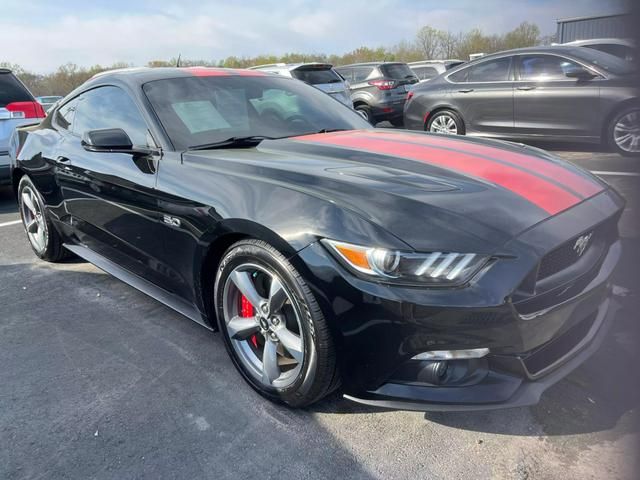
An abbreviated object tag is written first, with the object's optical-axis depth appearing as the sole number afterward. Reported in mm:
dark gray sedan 6838
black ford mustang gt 1843
